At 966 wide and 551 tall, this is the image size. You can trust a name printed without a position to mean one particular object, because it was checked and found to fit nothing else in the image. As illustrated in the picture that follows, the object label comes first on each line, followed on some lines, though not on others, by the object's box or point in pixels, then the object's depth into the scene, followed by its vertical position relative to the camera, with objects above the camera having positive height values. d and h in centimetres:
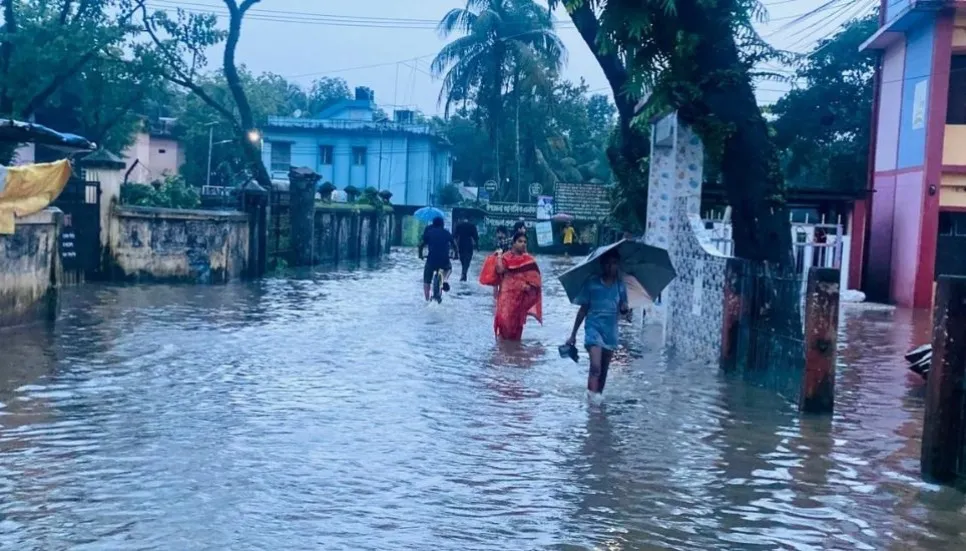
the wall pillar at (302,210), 3206 -24
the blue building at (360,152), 5694 +274
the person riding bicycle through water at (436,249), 2083 -76
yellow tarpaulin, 1440 +1
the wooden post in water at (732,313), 1265 -104
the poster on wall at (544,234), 5131 -93
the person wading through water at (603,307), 1080 -89
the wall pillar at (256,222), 2730 -56
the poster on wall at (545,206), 5116 +36
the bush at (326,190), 3900 +46
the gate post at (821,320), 1016 -84
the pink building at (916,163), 2503 +166
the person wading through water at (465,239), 2764 -74
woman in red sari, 1543 -104
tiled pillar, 1519 +61
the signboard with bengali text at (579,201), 5119 +69
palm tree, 4772 +706
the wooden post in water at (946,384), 753 -104
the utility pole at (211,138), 5448 +295
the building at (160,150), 5744 +239
